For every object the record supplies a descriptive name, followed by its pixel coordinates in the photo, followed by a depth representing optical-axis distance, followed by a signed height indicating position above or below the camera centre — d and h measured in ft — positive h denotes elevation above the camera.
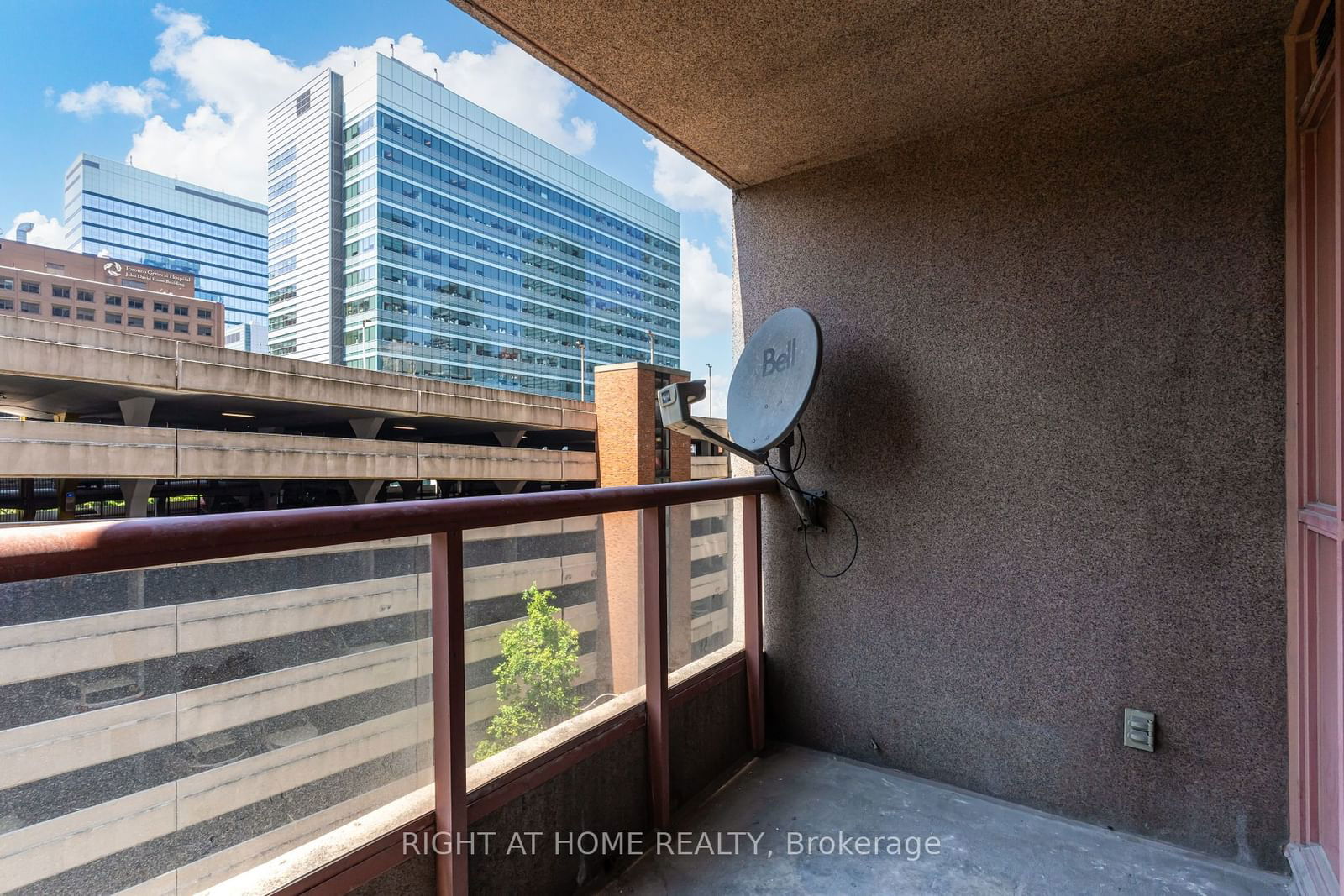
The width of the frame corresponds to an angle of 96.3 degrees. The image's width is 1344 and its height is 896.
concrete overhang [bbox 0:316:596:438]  42.14 +5.21
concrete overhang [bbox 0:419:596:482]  40.78 -0.64
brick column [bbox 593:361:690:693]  5.82 -1.58
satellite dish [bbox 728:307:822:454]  6.38 +0.72
